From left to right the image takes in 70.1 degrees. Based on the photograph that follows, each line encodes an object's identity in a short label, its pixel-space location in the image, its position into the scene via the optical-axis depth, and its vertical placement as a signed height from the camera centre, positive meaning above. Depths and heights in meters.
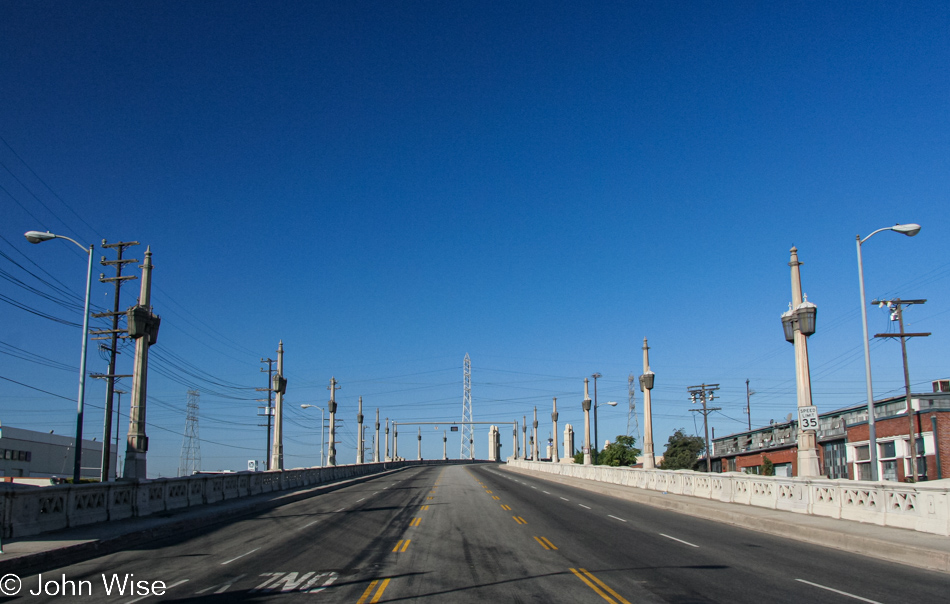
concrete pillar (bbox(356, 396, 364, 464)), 78.06 -0.93
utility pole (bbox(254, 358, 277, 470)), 59.34 +2.92
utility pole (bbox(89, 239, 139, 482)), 38.78 +5.55
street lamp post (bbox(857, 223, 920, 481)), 22.42 +3.40
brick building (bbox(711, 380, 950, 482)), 41.97 -1.35
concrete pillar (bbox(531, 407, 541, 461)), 99.14 -3.00
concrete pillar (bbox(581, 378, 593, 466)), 54.97 +0.06
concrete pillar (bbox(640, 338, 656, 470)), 36.19 -0.58
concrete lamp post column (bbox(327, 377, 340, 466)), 53.75 +1.00
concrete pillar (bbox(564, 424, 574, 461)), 109.93 -2.64
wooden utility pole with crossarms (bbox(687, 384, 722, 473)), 79.07 +3.43
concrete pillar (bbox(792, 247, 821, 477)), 20.81 +0.65
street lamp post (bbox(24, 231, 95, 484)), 22.00 +3.79
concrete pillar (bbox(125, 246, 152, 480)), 20.81 +0.51
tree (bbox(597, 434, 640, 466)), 93.06 -4.12
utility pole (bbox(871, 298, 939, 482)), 42.85 +7.15
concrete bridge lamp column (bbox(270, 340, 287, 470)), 39.56 +0.37
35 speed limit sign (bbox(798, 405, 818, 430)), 20.27 +0.12
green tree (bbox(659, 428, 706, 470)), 93.38 -4.02
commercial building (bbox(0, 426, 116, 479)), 84.69 -3.18
